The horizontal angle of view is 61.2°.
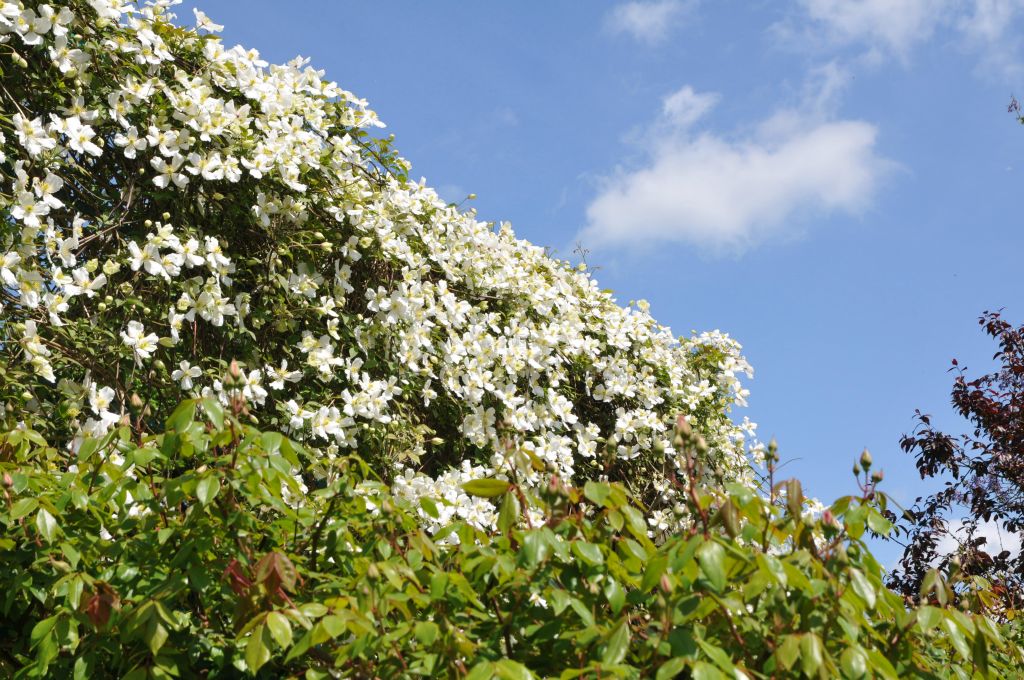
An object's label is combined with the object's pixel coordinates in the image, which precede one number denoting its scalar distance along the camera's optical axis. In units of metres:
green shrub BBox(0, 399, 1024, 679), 1.39
